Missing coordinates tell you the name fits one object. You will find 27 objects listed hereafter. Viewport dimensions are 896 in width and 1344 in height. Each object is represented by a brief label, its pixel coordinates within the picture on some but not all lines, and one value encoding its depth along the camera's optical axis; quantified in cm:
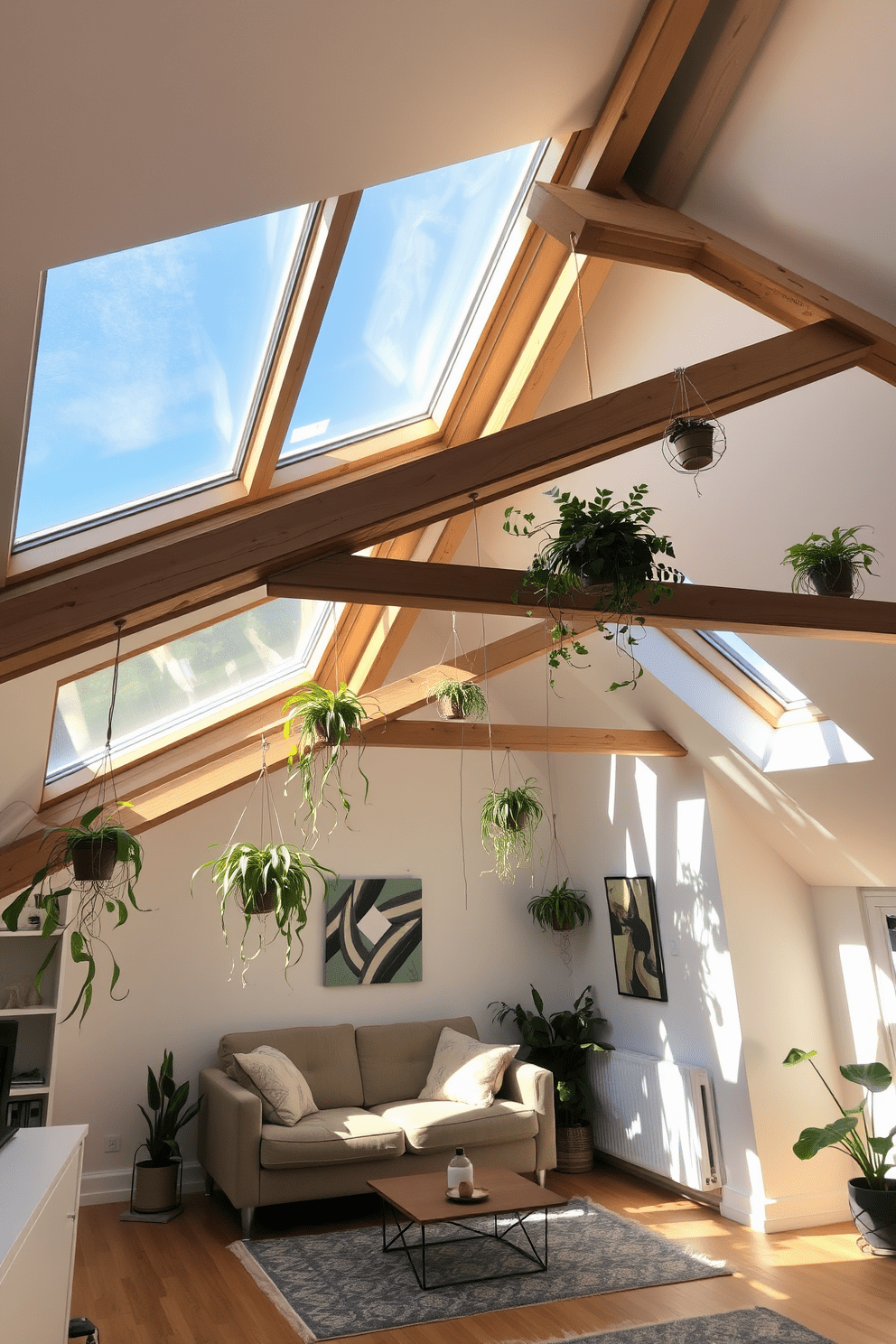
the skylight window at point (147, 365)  276
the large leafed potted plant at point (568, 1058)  640
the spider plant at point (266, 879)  432
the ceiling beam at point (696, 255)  289
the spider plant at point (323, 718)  419
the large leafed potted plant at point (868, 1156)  468
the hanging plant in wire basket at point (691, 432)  282
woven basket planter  636
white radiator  554
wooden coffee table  427
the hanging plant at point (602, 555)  281
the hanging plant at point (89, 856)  323
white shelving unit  545
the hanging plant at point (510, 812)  518
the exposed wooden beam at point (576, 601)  286
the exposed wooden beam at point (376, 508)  244
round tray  439
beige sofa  522
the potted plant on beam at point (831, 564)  345
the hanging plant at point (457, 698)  487
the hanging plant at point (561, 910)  691
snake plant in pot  552
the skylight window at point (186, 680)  473
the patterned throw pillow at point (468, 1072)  594
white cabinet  198
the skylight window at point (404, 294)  331
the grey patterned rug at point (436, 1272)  413
